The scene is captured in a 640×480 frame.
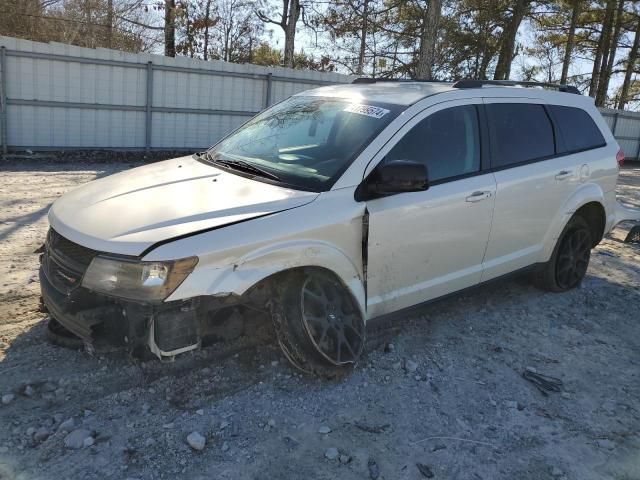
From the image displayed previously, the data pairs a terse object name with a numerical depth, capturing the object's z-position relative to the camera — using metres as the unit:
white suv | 3.07
